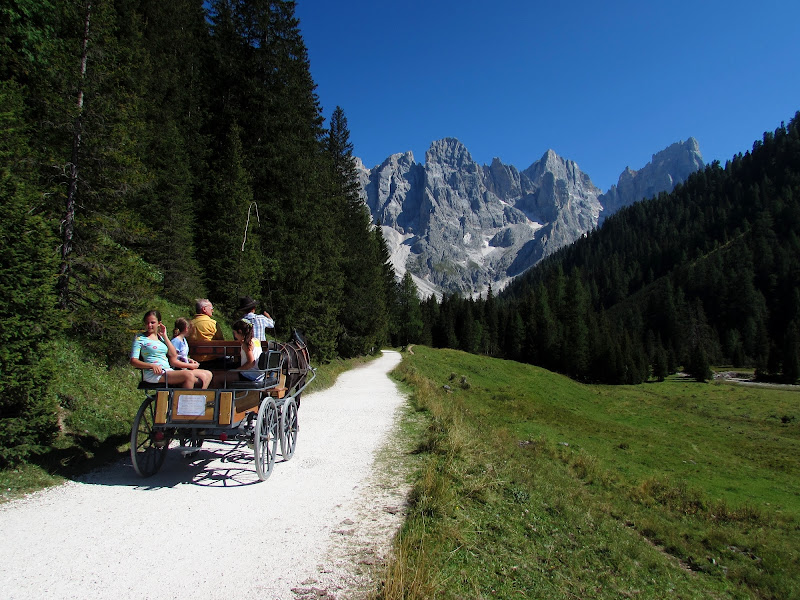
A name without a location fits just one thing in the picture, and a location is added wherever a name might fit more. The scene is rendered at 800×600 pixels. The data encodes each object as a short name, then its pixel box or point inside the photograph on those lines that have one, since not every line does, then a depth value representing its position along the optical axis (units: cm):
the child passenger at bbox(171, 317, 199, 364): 715
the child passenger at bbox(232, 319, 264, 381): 674
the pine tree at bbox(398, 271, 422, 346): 8912
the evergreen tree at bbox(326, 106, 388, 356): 3547
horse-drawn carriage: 598
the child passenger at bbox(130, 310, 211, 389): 629
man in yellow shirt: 781
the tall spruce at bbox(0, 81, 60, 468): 571
